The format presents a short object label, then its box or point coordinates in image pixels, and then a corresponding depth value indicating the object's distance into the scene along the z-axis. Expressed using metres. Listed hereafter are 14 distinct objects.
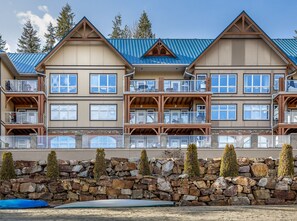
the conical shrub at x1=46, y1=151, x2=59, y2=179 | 20.66
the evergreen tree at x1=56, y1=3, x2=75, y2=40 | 67.25
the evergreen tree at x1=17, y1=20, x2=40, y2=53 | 68.19
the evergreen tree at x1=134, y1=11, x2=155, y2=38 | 65.81
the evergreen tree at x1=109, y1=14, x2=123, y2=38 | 69.06
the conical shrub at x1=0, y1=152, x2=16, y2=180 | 20.45
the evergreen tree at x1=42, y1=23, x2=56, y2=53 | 67.39
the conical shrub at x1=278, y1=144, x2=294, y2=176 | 19.81
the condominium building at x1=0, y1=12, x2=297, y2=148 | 33.69
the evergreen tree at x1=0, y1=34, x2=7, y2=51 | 69.97
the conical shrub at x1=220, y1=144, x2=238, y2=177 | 20.05
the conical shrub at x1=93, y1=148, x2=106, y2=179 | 20.72
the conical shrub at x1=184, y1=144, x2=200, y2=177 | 20.06
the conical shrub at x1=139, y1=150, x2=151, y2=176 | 20.78
